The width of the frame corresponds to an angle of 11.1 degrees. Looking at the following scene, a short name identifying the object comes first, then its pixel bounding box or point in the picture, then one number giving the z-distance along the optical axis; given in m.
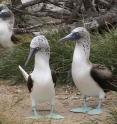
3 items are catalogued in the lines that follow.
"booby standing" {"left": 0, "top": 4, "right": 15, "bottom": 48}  10.83
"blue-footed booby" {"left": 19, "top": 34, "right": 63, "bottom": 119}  7.35
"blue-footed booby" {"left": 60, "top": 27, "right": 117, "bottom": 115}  7.61
